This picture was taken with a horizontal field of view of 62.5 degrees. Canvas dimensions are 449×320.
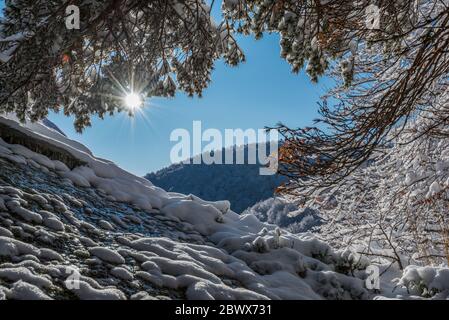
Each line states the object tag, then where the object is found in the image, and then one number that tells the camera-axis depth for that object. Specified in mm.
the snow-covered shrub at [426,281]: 5199
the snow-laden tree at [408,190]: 6273
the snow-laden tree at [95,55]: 5445
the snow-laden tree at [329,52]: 3943
